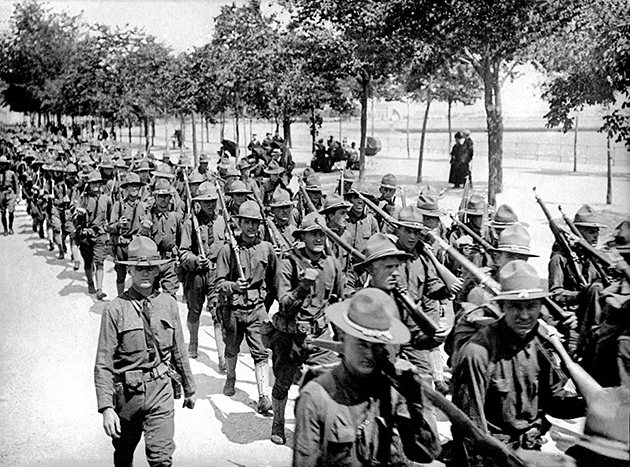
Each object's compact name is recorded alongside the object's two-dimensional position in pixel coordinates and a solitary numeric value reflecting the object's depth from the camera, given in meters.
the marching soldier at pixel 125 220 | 11.13
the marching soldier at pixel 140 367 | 5.14
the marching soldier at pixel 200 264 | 8.99
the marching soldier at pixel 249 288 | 7.48
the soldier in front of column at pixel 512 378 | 3.96
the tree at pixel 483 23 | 12.27
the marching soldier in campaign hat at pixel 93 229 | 12.12
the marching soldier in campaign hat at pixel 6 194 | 18.30
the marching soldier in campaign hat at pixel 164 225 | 10.24
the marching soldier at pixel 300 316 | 6.67
